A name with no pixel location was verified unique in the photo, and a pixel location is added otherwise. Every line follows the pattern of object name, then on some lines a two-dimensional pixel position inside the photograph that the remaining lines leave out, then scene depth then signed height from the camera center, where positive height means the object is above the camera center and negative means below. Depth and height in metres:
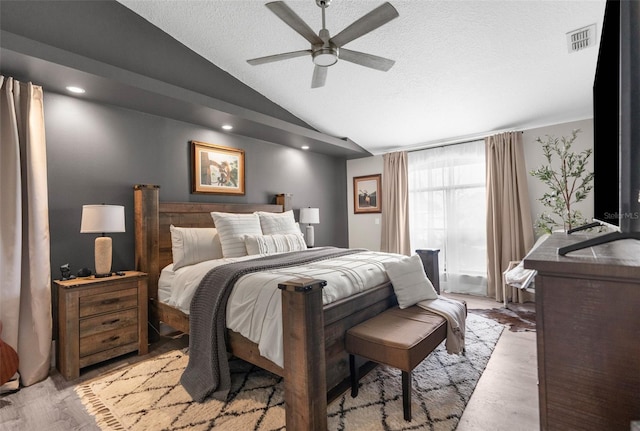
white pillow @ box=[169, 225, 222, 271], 3.04 -0.32
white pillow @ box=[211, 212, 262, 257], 3.29 -0.19
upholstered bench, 1.82 -0.80
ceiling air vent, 2.50 +1.38
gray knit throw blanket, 2.12 -0.85
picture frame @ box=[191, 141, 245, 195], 3.79 +0.57
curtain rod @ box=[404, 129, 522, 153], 4.48 +1.03
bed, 1.68 -0.75
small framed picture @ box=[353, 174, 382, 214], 5.63 +0.30
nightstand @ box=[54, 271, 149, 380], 2.42 -0.85
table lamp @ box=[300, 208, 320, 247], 4.94 -0.10
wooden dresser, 0.68 -0.31
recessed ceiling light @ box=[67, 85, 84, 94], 2.72 +1.12
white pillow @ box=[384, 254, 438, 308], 2.44 -0.58
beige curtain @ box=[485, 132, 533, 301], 4.18 +0.00
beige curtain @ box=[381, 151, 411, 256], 5.20 +0.08
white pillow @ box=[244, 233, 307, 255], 3.31 -0.34
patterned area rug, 1.84 -1.23
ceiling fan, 1.88 +1.15
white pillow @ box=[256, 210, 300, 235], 3.87 -0.14
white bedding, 1.95 -0.55
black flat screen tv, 0.82 +0.27
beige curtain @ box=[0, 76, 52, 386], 2.36 -0.10
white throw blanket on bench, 2.26 -0.82
